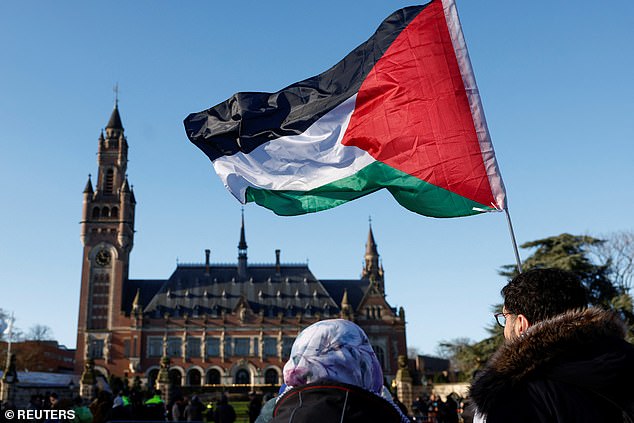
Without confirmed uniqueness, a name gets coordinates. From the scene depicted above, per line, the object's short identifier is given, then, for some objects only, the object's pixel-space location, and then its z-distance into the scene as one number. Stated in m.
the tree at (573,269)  29.58
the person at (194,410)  18.92
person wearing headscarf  2.56
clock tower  64.62
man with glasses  2.29
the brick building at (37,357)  71.94
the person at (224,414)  17.62
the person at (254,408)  21.53
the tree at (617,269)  31.03
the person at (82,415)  9.32
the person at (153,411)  10.88
